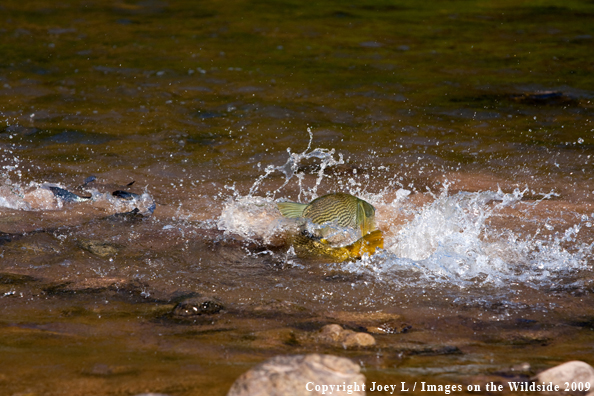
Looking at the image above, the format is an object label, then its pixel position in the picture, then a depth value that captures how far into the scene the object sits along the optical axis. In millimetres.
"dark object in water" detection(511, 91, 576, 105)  15996
